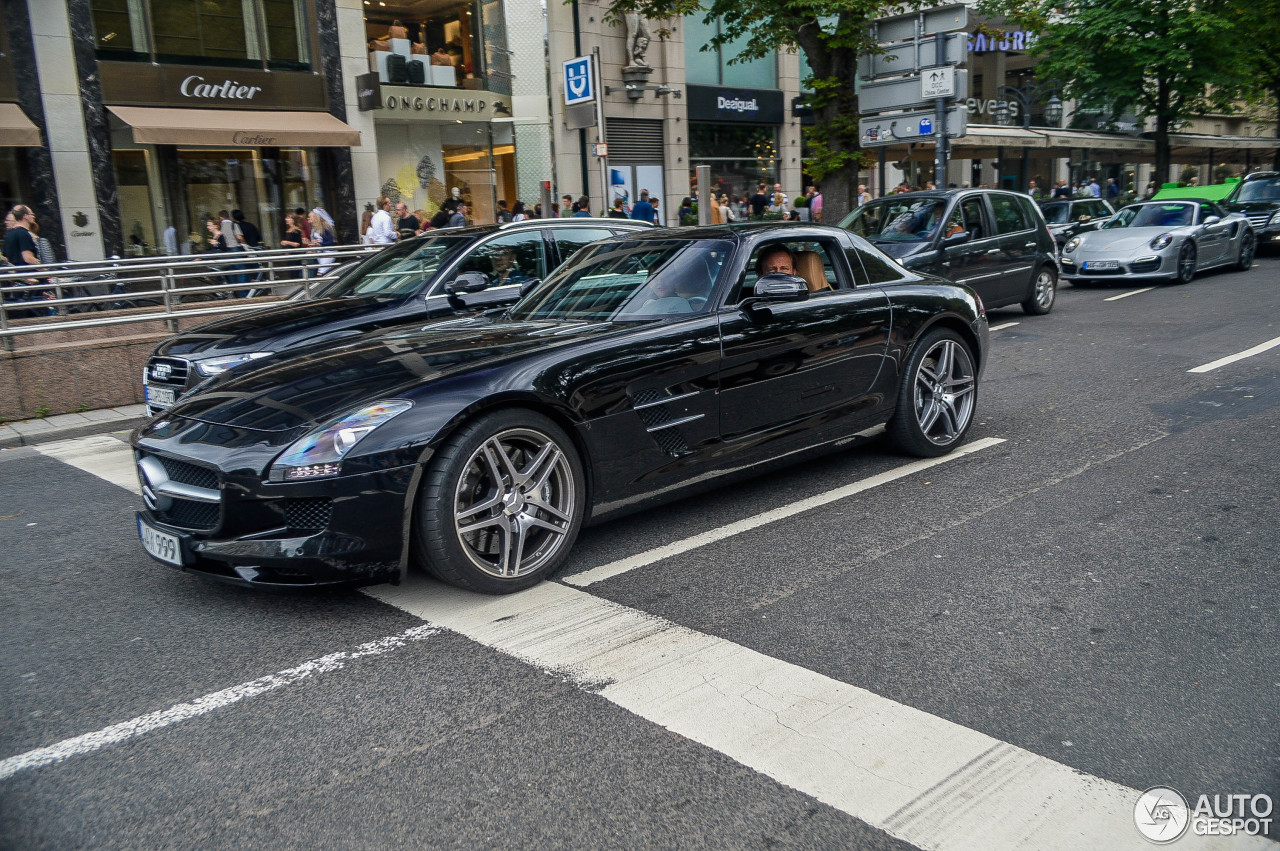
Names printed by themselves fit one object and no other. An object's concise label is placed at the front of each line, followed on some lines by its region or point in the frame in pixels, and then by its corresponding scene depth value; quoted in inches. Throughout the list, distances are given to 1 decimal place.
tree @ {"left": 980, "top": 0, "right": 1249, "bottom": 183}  1051.9
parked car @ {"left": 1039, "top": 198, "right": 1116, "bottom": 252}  920.3
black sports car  155.1
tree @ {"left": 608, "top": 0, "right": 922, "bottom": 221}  658.8
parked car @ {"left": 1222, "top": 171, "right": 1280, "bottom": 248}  802.8
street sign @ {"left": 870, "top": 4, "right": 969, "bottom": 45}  598.9
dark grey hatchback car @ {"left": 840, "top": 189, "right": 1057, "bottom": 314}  473.1
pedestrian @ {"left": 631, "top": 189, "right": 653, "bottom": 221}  828.0
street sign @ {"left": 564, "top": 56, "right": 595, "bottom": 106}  600.4
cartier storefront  698.8
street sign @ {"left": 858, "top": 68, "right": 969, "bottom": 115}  601.0
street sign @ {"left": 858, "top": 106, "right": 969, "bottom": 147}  622.5
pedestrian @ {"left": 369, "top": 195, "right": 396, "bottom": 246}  660.1
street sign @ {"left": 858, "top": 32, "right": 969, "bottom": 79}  606.2
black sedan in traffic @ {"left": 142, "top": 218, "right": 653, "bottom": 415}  290.8
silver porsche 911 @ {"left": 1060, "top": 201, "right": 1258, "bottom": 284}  639.1
